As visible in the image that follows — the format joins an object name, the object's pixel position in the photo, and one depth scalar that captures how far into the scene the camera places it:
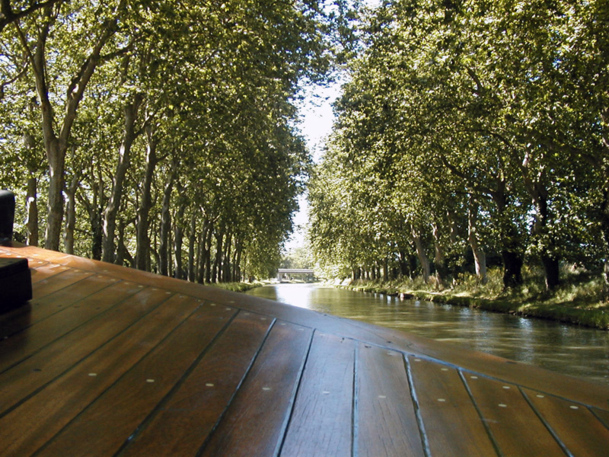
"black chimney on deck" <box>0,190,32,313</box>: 3.60
